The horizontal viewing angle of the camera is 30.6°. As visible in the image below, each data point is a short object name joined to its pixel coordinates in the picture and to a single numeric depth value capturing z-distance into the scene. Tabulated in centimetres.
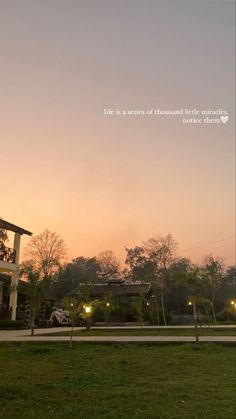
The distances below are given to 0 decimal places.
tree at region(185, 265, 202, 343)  1468
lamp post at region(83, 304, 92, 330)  1833
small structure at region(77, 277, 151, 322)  3244
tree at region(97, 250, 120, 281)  6253
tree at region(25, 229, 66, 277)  4225
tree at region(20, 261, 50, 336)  1731
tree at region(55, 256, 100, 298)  4884
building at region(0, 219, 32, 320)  2411
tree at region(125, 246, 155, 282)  5191
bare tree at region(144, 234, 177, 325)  4484
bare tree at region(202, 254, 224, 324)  3076
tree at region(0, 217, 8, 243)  1284
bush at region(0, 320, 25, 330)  2245
